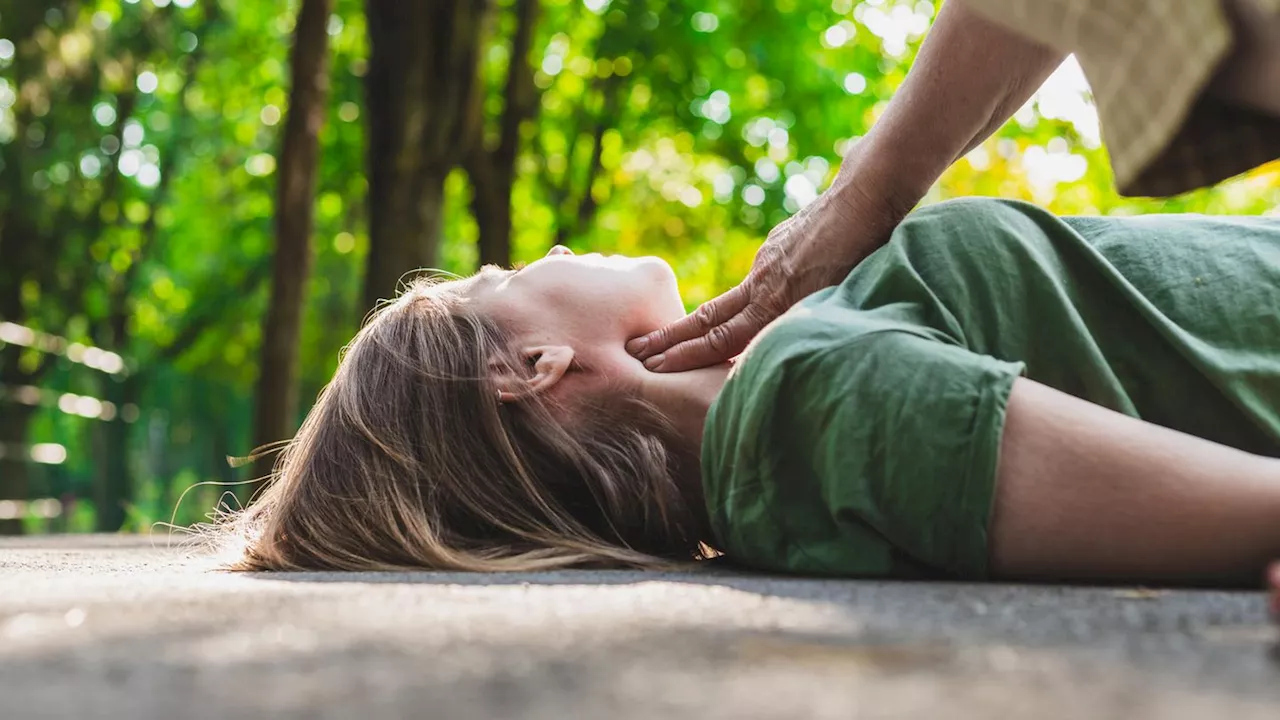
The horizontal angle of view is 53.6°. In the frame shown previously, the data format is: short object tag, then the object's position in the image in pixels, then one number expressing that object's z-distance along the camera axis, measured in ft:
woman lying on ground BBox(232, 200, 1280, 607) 6.36
